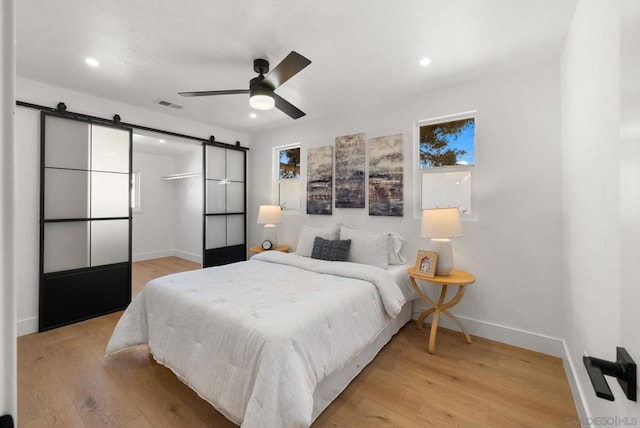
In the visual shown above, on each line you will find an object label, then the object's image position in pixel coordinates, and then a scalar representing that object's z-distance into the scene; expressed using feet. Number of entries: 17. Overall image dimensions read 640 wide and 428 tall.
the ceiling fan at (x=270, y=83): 6.31
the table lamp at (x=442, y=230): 8.41
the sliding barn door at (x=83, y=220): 9.80
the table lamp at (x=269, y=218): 13.88
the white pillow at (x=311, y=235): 11.67
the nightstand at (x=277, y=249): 13.92
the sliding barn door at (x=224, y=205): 14.46
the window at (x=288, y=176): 14.70
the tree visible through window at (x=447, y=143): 9.75
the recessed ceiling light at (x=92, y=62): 8.09
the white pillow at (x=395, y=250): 10.57
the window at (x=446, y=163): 9.71
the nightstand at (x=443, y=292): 8.22
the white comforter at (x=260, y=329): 4.68
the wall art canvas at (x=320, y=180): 12.94
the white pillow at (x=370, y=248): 10.02
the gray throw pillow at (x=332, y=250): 10.32
